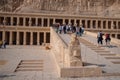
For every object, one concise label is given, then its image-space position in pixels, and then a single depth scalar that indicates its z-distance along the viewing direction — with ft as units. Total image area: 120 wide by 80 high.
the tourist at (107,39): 98.22
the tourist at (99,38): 97.19
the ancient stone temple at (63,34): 60.18
